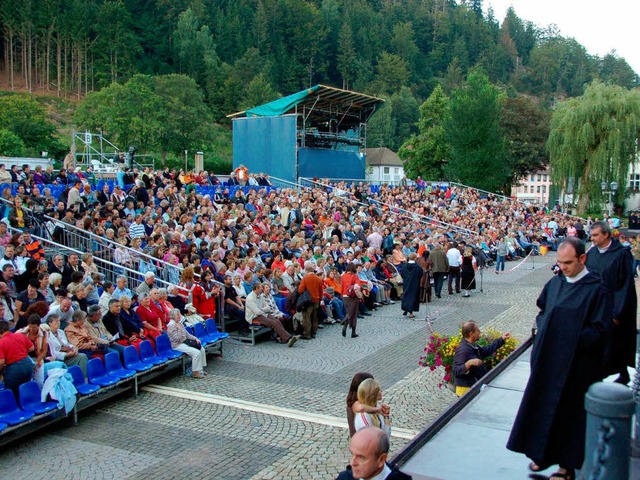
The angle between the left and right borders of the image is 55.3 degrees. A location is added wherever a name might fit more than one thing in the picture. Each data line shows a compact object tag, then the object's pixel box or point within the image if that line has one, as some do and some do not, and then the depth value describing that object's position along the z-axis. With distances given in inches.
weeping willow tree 1507.1
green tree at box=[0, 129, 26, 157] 1824.6
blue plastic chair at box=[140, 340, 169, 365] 389.7
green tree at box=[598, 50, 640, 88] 6056.6
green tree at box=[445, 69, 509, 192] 1900.8
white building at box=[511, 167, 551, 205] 3321.9
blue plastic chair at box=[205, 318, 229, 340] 462.2
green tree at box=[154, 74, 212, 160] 2278.5
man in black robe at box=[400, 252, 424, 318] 606.9
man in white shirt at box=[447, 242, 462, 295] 761.6
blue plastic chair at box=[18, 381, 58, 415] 303.0
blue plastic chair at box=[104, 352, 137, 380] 362.9
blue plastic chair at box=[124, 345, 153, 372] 376.8
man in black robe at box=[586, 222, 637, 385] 188.7
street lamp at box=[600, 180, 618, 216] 1461.6
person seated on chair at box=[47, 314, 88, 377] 335.9
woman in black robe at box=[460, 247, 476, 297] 755.4
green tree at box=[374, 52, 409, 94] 4881.9
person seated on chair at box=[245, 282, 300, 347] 505.0
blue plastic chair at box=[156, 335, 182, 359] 405.7
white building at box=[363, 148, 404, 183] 3186.5
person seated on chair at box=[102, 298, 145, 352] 392.5
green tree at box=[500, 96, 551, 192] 2218.3
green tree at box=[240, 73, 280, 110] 3329.2
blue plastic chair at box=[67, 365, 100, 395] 334.0
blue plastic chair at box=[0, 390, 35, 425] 289.7
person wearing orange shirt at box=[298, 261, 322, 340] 526.6
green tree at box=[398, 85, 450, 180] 2285.9
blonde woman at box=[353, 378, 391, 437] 211.3
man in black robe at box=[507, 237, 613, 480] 156.5
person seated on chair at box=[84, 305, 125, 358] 371.6
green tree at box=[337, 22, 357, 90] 4731.8
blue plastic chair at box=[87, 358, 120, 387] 348.1
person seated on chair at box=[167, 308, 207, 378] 415.8
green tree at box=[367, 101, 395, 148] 3833.7
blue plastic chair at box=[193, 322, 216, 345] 446.9
